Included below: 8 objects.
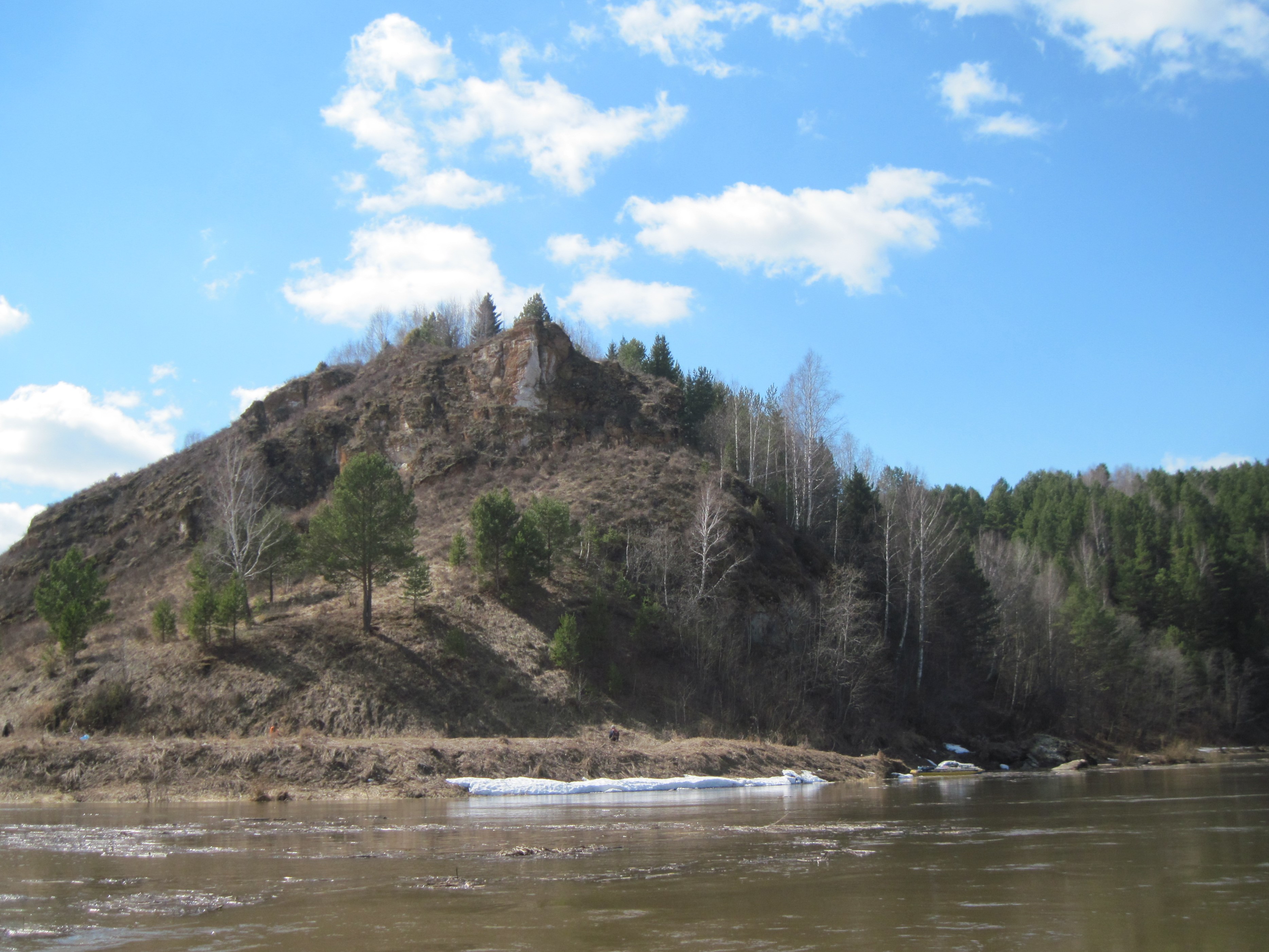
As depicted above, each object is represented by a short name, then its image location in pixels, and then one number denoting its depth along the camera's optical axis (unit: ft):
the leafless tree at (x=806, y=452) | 219.41
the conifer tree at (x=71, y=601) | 134.92
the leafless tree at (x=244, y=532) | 152.35
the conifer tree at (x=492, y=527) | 152.25
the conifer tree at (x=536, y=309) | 283.59
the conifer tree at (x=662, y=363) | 306.14
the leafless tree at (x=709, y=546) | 168.96
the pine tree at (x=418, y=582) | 143.54
